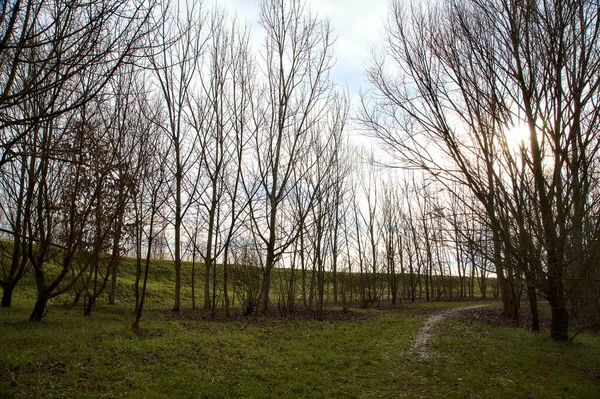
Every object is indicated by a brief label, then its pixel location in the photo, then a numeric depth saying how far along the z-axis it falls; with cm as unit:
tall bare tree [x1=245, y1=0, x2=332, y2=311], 1523
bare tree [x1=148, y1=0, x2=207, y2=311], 1600
